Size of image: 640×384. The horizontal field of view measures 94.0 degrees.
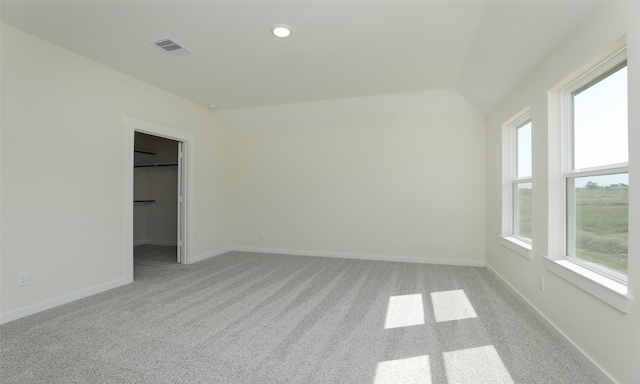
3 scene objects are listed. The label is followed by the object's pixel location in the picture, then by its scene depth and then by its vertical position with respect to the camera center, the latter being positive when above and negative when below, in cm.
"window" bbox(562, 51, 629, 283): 184 +17
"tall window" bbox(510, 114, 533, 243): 327 +18
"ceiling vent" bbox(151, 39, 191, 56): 290 +148
